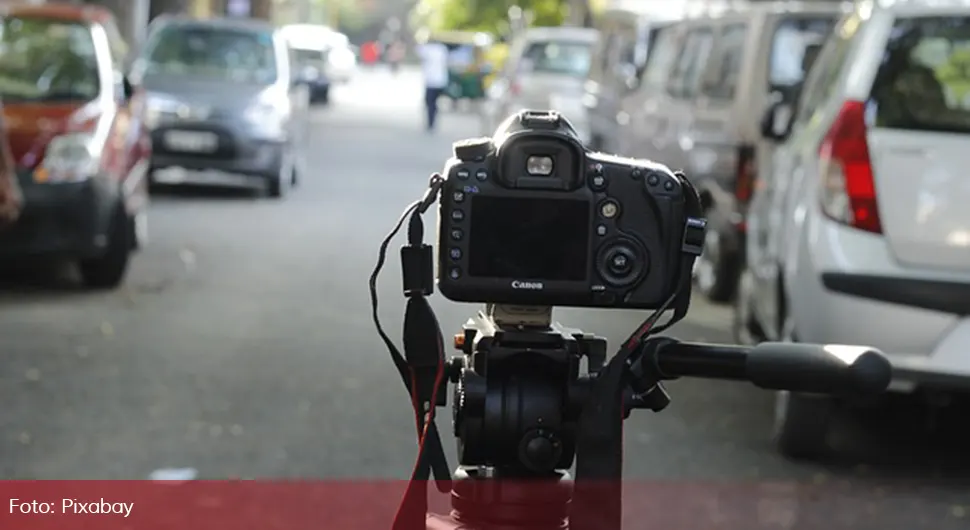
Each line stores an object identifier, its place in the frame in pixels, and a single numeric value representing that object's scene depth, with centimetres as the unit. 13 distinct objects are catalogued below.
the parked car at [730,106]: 1045
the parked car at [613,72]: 1533
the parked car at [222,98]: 1673
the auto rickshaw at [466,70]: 3919
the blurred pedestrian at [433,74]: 3036
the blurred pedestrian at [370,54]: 8331
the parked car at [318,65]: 4025
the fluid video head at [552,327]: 198
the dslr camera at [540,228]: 199
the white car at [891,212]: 610
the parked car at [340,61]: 4853
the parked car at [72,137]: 1030
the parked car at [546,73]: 2238
